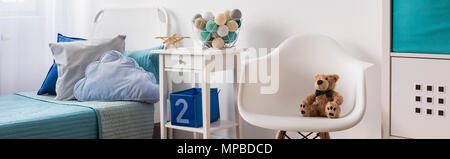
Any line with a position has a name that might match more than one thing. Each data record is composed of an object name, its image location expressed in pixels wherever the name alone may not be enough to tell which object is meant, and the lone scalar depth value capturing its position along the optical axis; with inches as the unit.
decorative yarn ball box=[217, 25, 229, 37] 103.0
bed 93.6
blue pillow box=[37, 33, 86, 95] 119.7
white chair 86.6
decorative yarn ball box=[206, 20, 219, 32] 103.0
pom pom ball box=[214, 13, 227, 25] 102.3
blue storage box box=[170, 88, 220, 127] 104.4
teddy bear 88.4
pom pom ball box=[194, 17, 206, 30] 105.0
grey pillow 114.3
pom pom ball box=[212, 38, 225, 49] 102.9
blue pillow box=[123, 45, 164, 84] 119.0
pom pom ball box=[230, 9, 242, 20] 104.3
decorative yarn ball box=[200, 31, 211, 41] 104.3
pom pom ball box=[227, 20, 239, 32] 103.8
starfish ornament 108.9
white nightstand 99.1
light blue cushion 109.7
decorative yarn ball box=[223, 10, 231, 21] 105.0
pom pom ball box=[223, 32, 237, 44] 104.7
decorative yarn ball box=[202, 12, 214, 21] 105.9
